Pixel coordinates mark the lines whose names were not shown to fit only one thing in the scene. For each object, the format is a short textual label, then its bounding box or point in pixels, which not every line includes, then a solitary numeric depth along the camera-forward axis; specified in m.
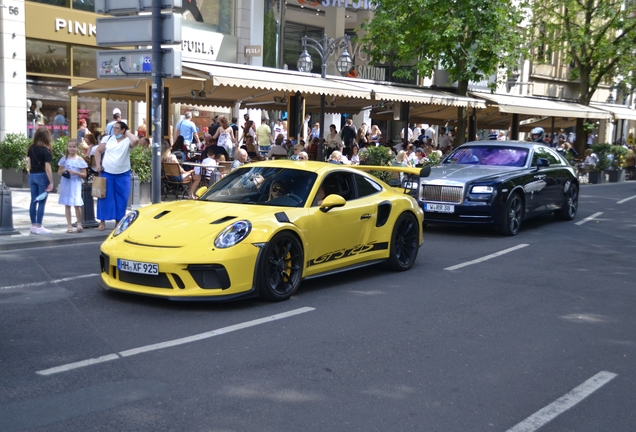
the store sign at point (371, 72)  37.59
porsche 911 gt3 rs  7.09
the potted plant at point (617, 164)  31.38
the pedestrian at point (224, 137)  19.53
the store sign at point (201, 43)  26.31
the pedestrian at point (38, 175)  11.51
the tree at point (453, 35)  24.41
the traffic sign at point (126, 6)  11.89
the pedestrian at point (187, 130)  21.25
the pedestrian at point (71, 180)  11.75
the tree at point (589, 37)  32.53
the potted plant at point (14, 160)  17.56
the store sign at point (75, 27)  22.15
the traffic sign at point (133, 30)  11.88
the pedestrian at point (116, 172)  11.98
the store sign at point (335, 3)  33.34
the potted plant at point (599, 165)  30.23
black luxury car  13.07
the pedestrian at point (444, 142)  29.93
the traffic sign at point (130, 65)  11.98
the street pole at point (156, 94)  11.86
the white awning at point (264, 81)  15.84
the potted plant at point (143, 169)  15.95
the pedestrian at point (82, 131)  19.55
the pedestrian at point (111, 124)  16.73
